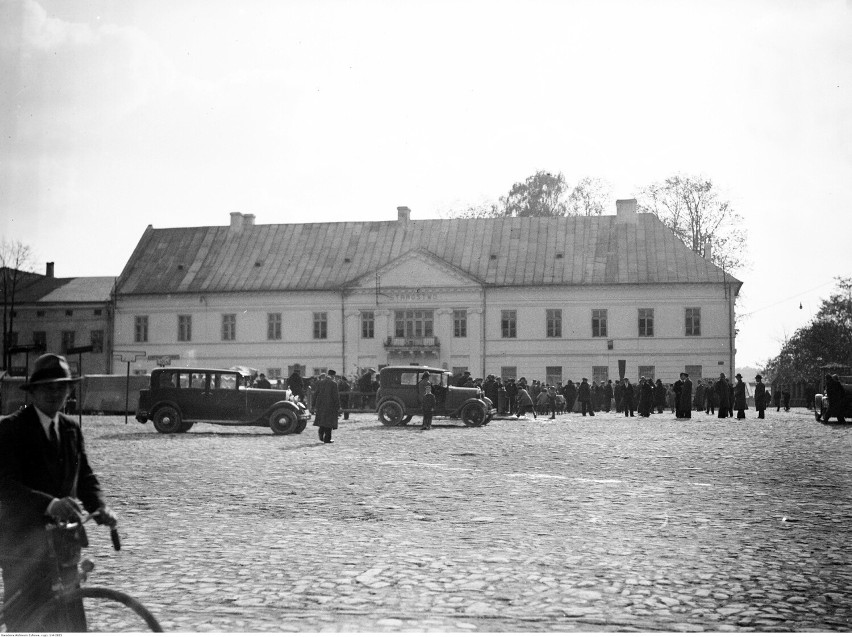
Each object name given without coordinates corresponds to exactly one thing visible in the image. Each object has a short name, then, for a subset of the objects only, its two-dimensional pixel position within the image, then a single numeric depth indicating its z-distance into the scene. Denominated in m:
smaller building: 64.69
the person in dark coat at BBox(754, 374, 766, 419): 37.28
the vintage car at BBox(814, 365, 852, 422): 30.94
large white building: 58.25
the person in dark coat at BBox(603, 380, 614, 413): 48.08
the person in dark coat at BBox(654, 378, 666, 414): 42.97
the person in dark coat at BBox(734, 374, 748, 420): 35.59
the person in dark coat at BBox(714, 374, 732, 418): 36.41
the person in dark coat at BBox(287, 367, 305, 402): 38.75
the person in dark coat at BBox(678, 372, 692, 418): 36.09
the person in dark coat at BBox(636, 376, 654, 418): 38.88
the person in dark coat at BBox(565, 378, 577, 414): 47.54
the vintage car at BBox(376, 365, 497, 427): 31.25
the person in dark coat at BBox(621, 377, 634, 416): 40.88
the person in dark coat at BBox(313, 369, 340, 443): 23.34
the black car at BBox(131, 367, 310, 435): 27.28
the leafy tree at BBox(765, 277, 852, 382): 67.92
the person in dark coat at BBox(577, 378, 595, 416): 42.53
